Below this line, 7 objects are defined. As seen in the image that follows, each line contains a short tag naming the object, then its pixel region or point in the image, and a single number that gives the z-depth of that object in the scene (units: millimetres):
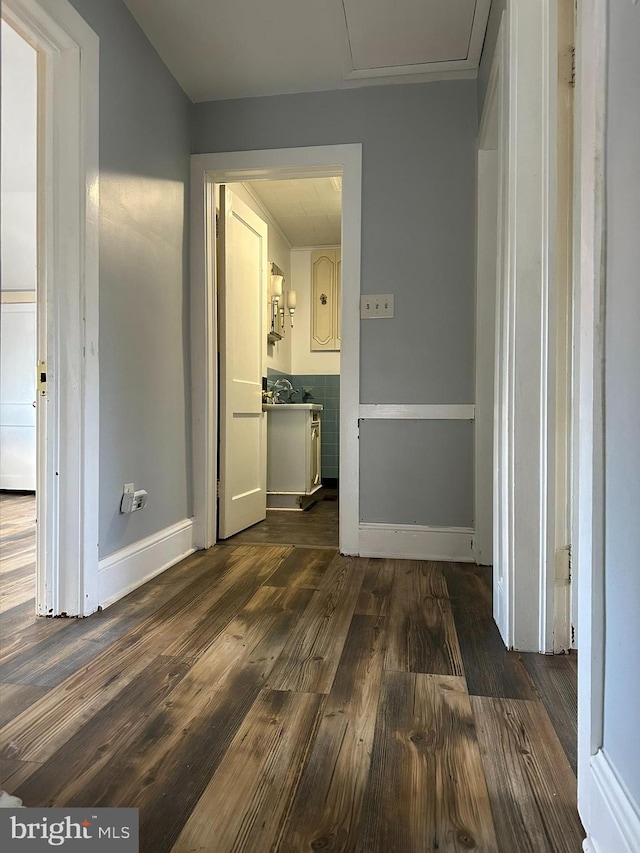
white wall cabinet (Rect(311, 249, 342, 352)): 5742
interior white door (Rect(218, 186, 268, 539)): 3072
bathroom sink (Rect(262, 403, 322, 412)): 4329
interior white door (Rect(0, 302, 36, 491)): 5180
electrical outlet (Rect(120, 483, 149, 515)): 2184
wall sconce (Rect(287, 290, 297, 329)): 5578
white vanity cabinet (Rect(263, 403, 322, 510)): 4387
